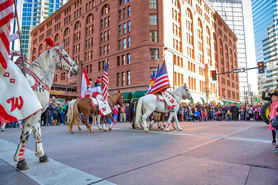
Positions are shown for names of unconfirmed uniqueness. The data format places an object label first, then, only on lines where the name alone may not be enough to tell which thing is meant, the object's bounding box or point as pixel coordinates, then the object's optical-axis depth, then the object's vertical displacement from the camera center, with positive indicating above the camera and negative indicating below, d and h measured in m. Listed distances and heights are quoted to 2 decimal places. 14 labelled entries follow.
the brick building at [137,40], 33.81 +15.11
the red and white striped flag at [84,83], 11.44 +1.43
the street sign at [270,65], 21.38 +4.68
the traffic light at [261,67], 20.41 +4.25
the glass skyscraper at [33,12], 106.92 +59.13
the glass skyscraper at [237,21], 119.88 +58.43
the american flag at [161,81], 10.06 +1.35
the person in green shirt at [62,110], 17.38 -0.53
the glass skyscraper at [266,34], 117.06 +51.25
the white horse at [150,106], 9.48 -0.13
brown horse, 9.01 -0.28
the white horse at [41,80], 3.35 +0.56
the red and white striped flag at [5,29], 2.65 +1.23
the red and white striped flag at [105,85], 10.01 +1.22
